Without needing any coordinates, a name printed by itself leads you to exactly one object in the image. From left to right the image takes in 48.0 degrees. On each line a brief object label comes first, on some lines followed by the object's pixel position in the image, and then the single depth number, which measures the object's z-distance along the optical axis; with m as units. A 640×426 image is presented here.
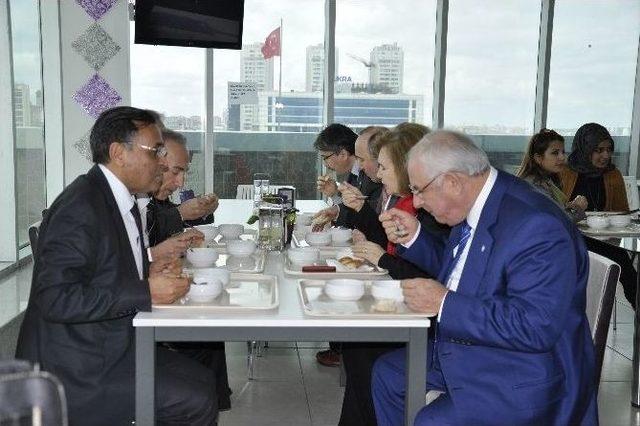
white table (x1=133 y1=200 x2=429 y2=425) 1.87
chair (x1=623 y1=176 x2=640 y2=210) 5.29
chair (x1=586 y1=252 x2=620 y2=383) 2.18
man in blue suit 1.79
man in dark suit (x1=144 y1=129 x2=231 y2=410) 2.93
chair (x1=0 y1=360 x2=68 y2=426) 1.06
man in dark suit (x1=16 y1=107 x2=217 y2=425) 1.93
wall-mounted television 5.88
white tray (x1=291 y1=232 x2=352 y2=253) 3.03
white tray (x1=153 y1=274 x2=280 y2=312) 1.94
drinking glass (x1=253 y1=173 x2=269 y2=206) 4.90
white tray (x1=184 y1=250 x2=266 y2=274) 2.52
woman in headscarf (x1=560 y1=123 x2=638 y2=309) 4.69
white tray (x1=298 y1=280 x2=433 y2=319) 1.92
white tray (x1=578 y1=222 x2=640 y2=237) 3.70
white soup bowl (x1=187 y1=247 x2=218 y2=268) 2.59
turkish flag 6.56
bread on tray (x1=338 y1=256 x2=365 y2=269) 2.58
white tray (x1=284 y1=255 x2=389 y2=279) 2.46
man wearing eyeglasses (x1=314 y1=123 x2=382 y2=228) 4.38
